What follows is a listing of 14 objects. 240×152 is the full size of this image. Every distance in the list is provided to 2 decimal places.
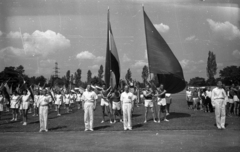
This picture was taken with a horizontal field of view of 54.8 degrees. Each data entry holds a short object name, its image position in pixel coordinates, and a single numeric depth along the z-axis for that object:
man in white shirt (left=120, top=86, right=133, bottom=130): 10.86
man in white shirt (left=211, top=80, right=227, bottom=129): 10.58
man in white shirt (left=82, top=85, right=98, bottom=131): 10.86
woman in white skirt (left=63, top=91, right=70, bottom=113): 22.26
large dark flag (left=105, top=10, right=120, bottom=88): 15.21
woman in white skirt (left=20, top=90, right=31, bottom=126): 13.52
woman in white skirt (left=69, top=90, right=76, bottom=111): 25.69
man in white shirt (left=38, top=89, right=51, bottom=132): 10.90
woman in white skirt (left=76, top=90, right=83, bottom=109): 25.92
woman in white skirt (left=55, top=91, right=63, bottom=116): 18.71
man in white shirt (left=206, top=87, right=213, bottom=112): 18.22
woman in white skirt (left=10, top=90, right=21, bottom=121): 15.27
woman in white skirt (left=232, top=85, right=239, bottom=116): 15.70
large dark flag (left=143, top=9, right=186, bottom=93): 14.52
